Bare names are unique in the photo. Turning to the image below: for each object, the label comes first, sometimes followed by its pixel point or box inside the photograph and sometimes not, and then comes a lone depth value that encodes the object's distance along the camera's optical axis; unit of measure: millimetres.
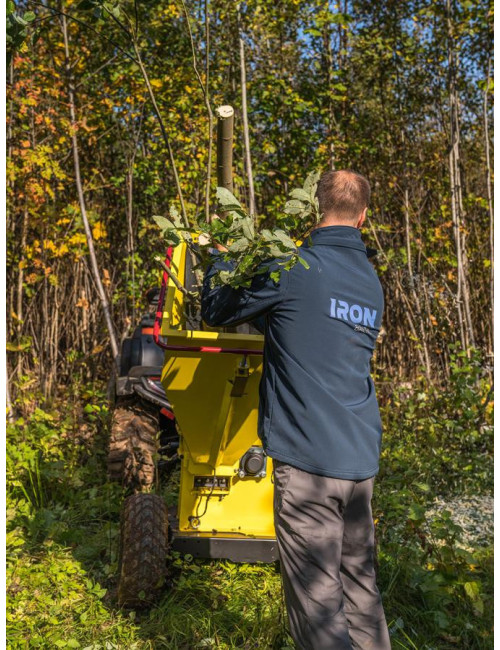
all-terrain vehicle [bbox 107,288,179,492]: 4484
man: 2166
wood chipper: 2953
